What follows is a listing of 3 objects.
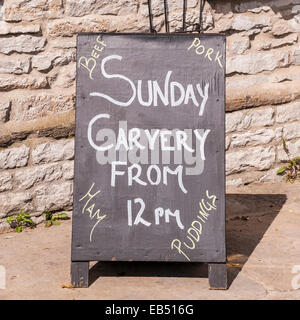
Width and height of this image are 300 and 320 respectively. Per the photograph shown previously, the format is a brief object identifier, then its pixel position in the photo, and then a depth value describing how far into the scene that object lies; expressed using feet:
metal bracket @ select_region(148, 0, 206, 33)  13.40
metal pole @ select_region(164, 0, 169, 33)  14.06
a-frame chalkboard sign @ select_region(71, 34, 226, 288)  9.82
